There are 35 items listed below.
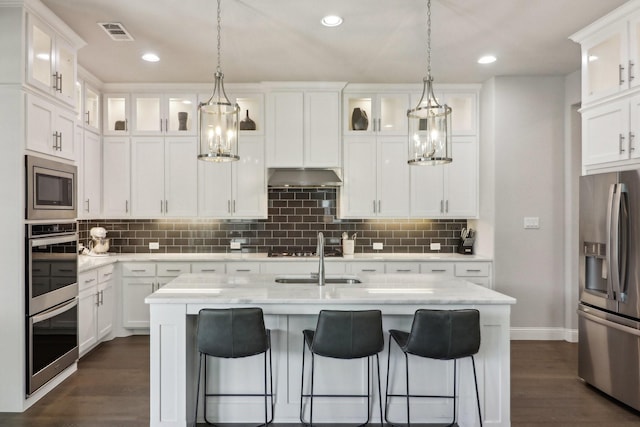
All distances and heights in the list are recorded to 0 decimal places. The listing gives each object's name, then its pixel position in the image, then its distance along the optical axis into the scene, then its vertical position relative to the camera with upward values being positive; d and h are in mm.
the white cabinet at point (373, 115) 4969 +1260
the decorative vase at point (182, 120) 4930 +1175
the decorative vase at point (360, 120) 4965 +1191
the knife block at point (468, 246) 5059 -373
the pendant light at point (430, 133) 2373 +504
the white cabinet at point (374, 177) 4961 +483
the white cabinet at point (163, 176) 4914 +484
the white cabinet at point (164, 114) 4922 +1259
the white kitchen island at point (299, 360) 2512 -946
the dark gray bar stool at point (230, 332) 2350 -682
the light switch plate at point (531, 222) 4582 -63
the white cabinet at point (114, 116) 4910 +1231
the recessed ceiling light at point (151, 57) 3980 +1596
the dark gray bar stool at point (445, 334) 2330 -683
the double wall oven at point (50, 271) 2943 -439
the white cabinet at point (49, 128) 3004 +702
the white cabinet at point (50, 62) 2989 +1256
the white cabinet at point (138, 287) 4621 -819
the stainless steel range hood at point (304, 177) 4723 +462
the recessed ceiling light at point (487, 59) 4070 +1613
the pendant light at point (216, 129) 2314 +503
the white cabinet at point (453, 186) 4965 +375
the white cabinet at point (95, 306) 3846 -929
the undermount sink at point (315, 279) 3176 -506
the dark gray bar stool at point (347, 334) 2338 -689
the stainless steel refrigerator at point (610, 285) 2871 -519
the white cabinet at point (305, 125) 4871 +1101
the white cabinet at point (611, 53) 3004 +1310
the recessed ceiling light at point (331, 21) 3193 +1581
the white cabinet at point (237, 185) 4922 +379
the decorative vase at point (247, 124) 4948 +1135
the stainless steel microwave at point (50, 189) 2957 +208
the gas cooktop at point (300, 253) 4824 -456
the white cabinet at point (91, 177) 4500 +448
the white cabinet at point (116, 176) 4895 +482
